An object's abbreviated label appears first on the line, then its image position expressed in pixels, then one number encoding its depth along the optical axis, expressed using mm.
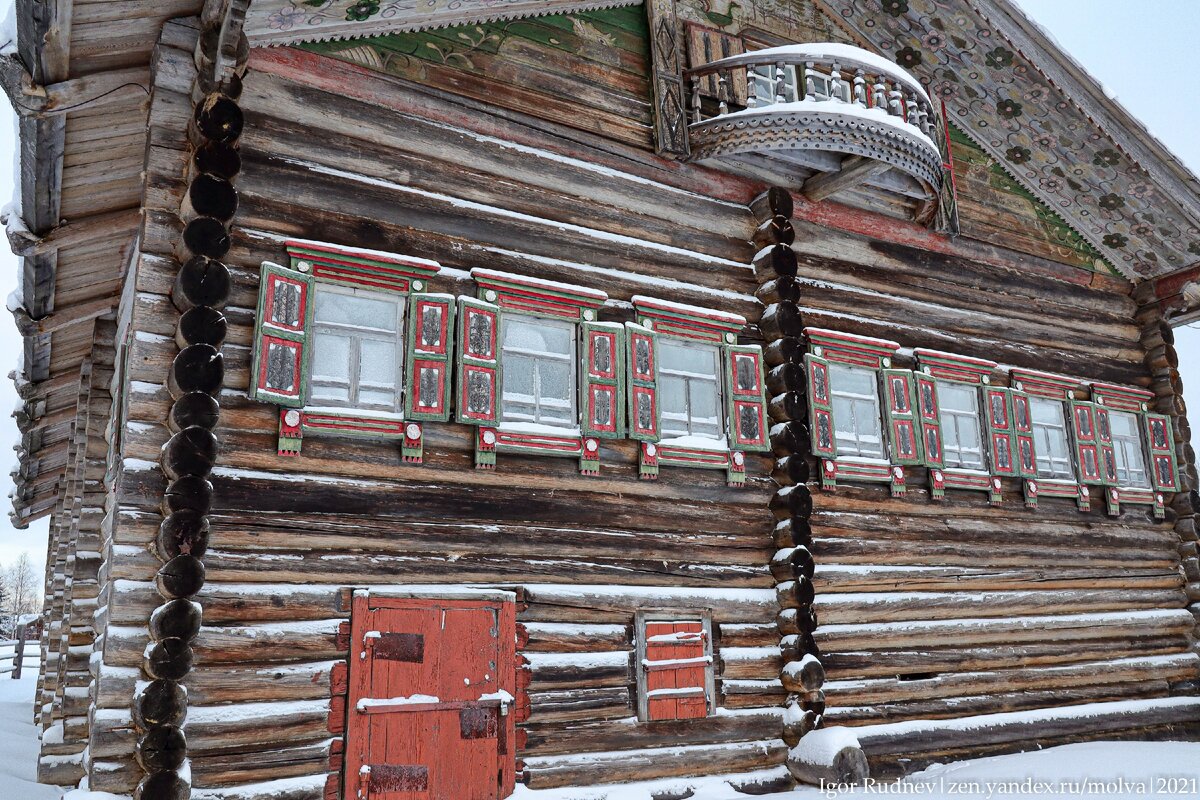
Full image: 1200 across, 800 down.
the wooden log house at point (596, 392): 6449
